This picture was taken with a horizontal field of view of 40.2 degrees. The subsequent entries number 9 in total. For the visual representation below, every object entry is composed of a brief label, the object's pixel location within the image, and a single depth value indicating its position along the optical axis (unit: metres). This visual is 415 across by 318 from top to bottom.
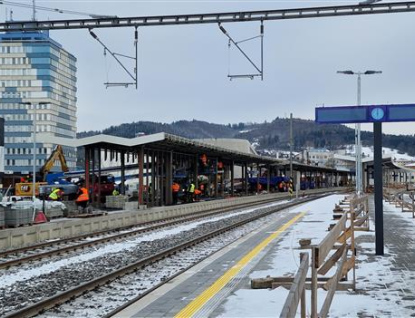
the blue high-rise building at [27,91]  119.94
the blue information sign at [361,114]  11.75
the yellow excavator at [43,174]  45.44
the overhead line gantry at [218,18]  16.45
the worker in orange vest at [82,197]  30.69
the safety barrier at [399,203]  27.02
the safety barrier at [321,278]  4.11
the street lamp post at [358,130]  37.35
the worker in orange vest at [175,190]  48.56
